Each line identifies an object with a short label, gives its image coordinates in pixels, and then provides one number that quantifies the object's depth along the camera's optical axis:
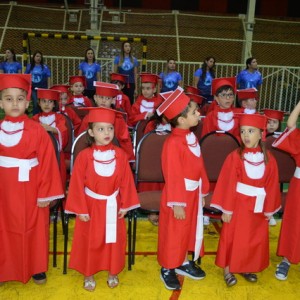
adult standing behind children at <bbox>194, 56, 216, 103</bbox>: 8.55
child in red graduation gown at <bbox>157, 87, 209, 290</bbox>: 3.19
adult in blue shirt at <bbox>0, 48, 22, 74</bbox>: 9.27
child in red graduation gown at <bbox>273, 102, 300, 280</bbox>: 3.42
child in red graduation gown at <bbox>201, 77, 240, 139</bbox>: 4.78
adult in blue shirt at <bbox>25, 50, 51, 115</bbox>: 8.91
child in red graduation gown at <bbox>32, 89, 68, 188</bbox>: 4.35
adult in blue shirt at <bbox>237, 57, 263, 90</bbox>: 8.77
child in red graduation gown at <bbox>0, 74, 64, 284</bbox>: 3.05
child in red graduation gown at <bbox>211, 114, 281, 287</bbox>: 3.28
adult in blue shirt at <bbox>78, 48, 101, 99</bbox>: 8.78
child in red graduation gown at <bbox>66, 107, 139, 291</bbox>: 3.15
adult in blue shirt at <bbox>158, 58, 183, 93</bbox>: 8.64
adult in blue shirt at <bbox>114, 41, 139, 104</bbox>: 8.88
